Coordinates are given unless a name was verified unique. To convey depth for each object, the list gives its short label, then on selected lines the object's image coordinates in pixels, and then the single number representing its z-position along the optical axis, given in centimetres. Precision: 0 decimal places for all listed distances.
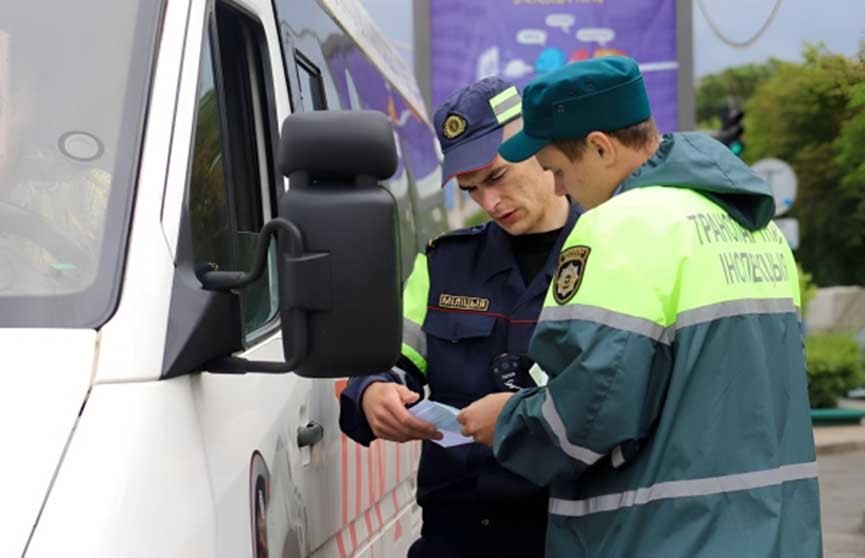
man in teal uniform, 258
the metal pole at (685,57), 2041
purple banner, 2072
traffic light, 2386
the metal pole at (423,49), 2078
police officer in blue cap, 356
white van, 207
